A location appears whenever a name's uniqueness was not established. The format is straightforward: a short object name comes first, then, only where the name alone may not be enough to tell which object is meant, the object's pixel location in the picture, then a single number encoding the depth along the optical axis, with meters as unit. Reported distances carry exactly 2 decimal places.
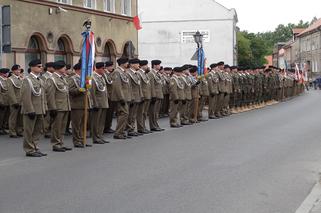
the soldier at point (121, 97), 15.28
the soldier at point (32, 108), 12.26
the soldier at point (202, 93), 21.45
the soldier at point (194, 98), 20.09
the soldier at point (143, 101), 16.62
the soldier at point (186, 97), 19.36
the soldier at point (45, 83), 13.29
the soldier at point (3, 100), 16.94
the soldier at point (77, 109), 13.84
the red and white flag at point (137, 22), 30.40
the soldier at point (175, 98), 18.81
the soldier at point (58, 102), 13.05
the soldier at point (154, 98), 17.30
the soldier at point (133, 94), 15.96
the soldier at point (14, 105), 16.59
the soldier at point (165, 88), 21.89
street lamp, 24.17
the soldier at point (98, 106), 14.46
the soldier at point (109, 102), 16.13
